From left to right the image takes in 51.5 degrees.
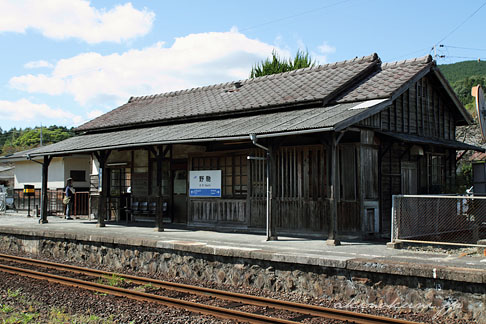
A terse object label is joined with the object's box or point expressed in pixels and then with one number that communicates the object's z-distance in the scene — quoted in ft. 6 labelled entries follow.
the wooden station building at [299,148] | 38.50
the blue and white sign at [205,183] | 47.39
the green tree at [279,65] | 129.29
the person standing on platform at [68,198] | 62.23
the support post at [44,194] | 55.67
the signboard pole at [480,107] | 35.63
